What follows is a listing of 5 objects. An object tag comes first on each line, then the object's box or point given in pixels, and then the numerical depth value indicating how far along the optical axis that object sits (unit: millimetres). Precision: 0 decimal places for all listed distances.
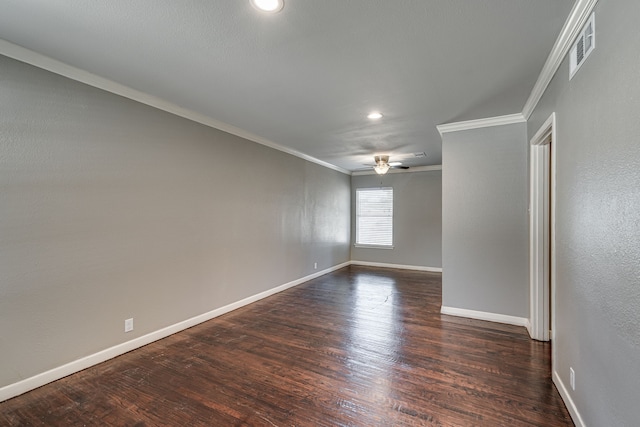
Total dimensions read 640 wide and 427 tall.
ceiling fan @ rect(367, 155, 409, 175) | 5270
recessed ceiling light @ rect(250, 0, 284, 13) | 1599
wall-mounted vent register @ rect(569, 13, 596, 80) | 1557
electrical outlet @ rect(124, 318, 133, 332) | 2811
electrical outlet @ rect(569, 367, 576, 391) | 1867
